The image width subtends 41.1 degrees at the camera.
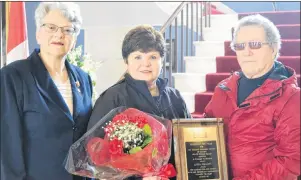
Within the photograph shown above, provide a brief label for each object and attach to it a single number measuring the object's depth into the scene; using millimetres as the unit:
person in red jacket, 1554
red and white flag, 3176
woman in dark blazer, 1627
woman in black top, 1670
